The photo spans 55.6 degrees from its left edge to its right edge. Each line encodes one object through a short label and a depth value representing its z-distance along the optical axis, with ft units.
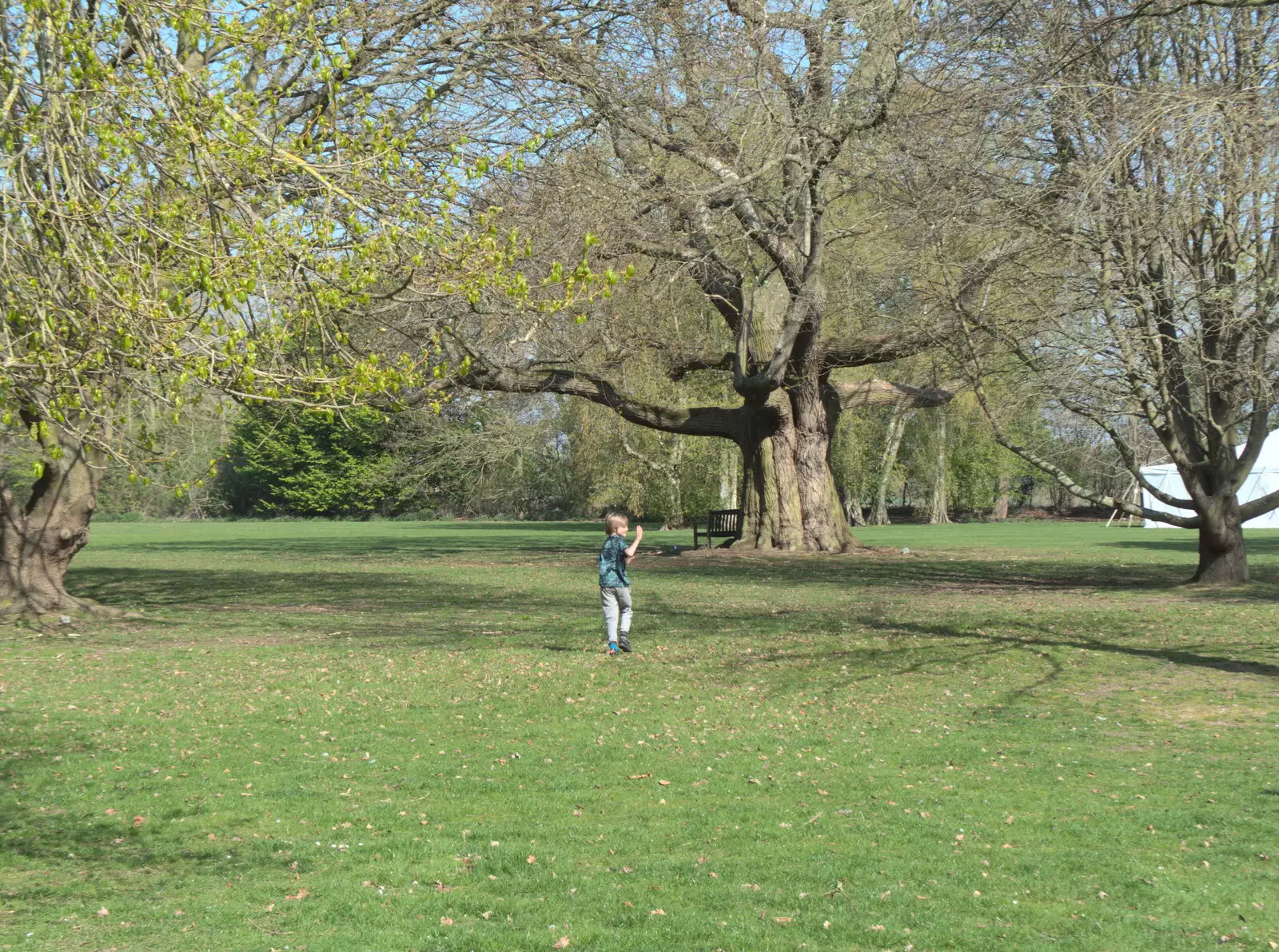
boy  44.39
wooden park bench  111.55
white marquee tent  176.24
